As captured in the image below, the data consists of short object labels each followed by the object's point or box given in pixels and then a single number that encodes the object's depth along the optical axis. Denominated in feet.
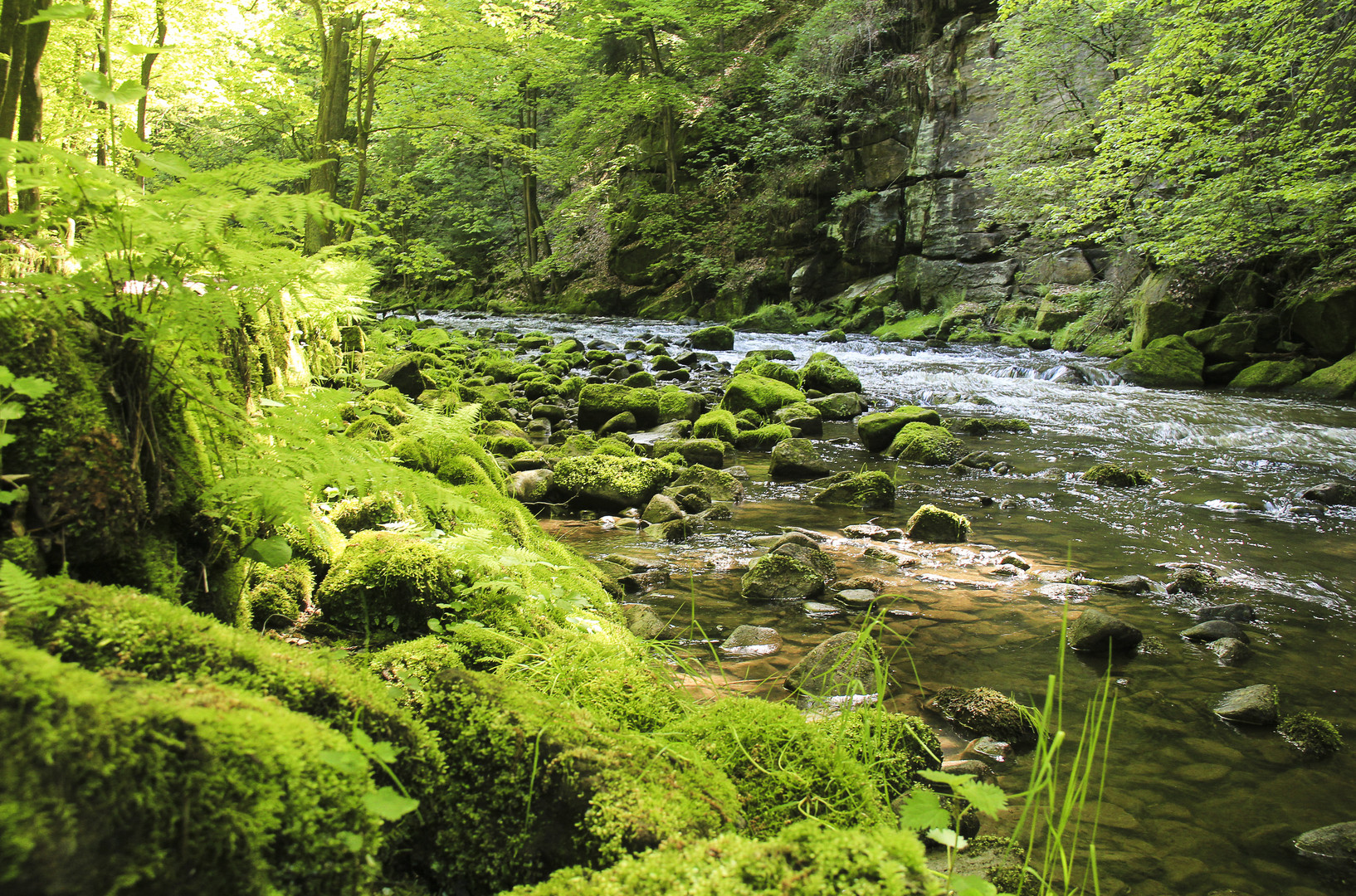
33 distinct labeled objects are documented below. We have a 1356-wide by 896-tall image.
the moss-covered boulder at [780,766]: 6.31
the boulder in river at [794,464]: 27.35
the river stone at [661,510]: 21.54
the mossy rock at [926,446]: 30.04
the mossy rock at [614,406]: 35.09
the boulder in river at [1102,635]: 13.28
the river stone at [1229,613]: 14.74
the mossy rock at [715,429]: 32.60
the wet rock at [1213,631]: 13.77
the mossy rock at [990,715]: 10.48
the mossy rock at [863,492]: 23.59
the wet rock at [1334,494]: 23.80
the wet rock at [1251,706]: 10.95
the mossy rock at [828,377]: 43.55
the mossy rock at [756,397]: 37.68
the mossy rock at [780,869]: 4.54
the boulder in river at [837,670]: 11.01
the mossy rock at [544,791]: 5.40
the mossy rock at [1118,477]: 26.07
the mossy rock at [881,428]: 31.96
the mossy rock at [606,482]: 22.82
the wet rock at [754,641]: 13.21
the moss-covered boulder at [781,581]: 15.76
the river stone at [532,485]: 23.08
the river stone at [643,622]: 12.91
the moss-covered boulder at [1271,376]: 41.01
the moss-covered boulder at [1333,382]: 38.11
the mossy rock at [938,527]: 20.08
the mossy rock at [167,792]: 2.99
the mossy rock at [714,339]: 60.85
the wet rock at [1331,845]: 8.10
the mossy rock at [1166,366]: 43.96
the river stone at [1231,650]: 13.00
